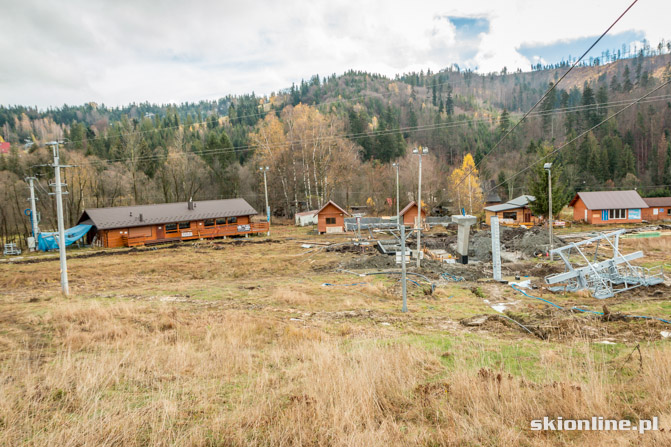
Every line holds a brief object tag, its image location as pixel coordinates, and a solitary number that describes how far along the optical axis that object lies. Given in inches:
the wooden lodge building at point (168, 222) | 1421.0
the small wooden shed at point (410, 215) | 1625.2
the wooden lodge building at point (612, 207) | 1786.4
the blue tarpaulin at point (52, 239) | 1359.5
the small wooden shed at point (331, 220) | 1633.9
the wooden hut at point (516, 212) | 1936.5
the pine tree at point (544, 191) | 1599.4
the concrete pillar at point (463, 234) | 898.1
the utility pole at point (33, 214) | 1301.2
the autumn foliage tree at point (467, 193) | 2160.4
